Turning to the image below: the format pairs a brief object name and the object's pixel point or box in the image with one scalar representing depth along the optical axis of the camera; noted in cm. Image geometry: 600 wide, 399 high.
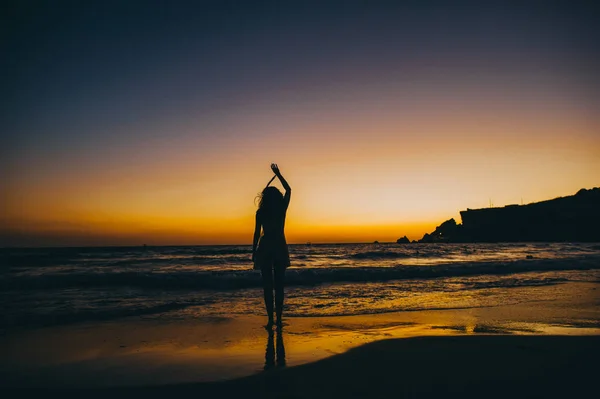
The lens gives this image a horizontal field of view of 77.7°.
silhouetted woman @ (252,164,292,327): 602
